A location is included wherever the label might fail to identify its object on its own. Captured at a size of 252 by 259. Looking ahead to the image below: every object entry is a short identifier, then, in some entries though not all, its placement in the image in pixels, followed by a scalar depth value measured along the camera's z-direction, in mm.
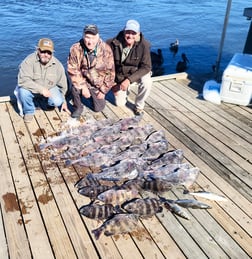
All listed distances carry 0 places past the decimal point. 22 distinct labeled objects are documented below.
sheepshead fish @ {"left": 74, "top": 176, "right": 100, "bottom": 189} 3861
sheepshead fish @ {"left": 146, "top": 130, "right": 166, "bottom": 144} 4772
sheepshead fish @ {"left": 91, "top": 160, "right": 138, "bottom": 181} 3969
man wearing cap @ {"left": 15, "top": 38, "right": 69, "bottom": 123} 4805
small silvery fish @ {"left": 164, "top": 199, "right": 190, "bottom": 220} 3496
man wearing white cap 5113
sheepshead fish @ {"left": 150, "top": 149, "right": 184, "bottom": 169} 4234
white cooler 5672
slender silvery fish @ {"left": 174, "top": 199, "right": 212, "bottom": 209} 3605
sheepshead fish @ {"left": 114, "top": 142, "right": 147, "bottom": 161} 4336
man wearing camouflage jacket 4930
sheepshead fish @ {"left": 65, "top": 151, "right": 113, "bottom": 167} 4234
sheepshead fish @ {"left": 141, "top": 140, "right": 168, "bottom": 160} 4414
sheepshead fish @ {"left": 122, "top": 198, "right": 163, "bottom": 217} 3504
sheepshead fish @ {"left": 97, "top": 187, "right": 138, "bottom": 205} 3639
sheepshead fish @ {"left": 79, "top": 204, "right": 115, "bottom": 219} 3439
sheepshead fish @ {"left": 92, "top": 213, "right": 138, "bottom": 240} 3264
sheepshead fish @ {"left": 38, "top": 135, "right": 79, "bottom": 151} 4594
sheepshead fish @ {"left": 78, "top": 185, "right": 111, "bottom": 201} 3711
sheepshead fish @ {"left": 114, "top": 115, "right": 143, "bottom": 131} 5098
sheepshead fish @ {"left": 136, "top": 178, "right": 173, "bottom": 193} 3824
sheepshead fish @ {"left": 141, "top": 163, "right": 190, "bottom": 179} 3996
